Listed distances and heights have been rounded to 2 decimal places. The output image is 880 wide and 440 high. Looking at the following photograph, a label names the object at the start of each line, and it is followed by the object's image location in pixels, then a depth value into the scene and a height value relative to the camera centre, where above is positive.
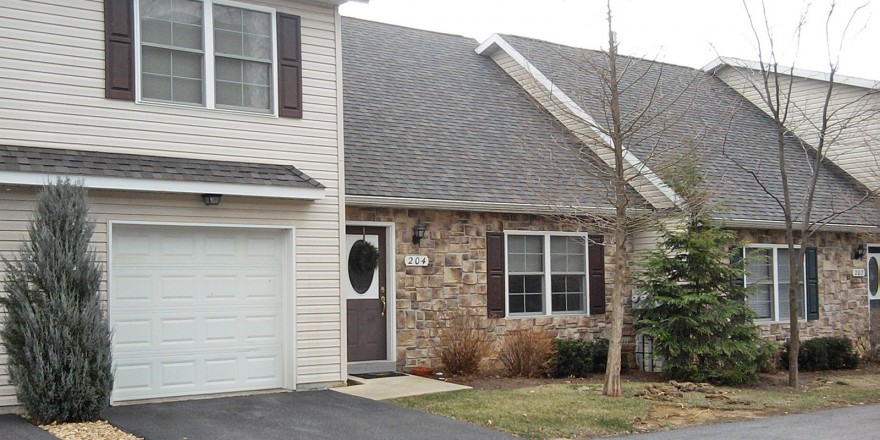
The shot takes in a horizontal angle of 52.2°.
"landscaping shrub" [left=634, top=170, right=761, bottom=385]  13.43 -1.05
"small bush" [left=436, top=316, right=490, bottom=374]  13.19 -1.60
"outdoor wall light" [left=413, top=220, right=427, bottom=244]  13.46 +0.15
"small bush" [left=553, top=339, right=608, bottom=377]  14.11 -1.88
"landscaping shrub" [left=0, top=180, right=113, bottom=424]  8.59 -0.73
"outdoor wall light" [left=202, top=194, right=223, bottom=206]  10.44 +0.53
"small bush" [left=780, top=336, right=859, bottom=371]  16.12 -2.15
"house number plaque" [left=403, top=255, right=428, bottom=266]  13.41 -0.27
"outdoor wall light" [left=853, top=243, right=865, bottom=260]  18.19 -0.31
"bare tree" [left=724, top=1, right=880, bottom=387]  13.47 +1.65
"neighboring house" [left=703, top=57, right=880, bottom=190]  18.67 +2.70
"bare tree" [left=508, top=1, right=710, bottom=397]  11.20 +1.30
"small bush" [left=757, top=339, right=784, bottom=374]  14.12 -1.97
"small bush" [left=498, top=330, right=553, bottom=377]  13.61 -1.74
